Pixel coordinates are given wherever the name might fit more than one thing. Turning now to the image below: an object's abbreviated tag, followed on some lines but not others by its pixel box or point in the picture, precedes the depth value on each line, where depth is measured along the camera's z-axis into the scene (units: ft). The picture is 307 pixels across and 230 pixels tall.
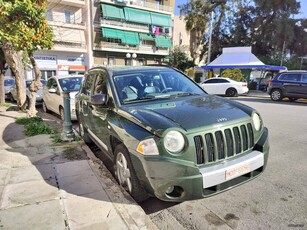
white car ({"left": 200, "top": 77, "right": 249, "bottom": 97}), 55.57
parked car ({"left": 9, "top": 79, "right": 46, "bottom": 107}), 36.84
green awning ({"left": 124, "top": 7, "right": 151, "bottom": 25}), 101.81
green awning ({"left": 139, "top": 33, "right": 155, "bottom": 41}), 107.76
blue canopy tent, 70.69
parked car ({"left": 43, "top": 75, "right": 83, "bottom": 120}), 26.08
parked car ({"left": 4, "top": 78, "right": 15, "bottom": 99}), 53.36
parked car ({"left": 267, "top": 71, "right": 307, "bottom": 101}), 42.65
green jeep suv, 8.24
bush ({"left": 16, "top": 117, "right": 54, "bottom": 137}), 20.60
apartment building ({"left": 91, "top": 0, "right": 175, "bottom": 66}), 97.66
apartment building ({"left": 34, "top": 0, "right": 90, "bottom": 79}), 87.45
